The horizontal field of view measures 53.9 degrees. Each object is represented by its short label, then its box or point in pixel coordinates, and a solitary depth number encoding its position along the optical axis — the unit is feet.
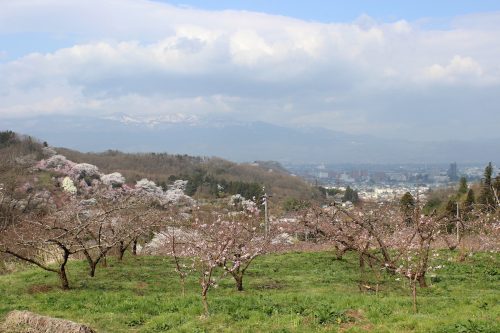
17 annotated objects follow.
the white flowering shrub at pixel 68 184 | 159.24
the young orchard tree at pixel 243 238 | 47.67
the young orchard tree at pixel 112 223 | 54.03
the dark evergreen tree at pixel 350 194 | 144.67
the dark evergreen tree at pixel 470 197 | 146.30
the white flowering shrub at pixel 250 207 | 68.28
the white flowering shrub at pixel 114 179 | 190.33
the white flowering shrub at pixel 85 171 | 192.24
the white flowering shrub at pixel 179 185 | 211.41
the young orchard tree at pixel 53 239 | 45.27
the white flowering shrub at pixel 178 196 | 154.57
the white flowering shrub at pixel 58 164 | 190.47
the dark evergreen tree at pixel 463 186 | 173.24
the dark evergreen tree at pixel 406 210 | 84.81
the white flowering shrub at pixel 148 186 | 186.25
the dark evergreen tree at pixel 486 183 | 140.83
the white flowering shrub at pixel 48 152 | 213.46
